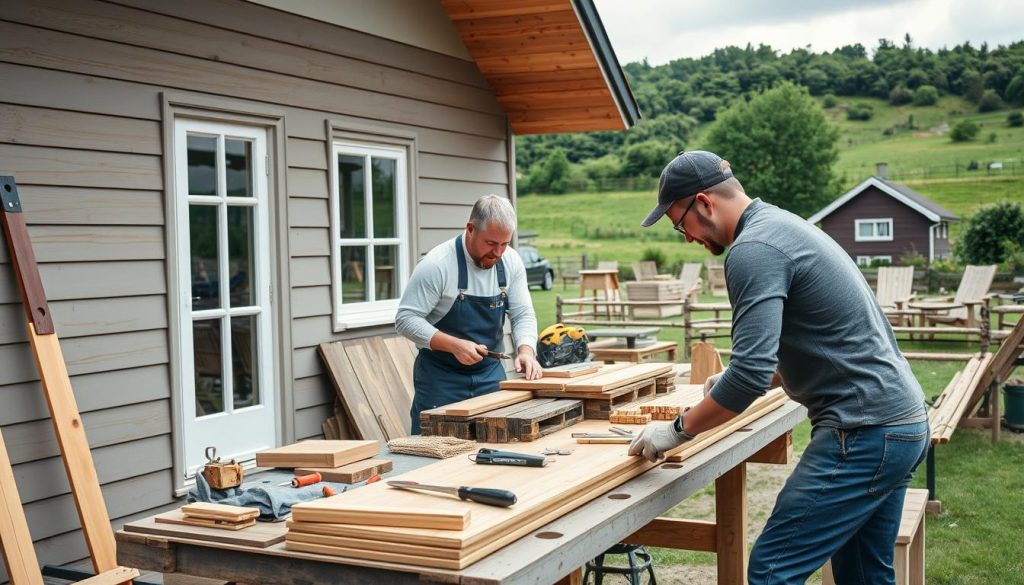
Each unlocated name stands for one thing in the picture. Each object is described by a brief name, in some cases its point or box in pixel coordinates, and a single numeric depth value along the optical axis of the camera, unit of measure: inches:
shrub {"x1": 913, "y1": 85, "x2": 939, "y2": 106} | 3848.4
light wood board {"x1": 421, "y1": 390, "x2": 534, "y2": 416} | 141.2
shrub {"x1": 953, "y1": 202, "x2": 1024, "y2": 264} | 1285.7
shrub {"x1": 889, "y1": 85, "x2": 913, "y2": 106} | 3917.3
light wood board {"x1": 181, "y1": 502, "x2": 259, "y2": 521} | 101.7
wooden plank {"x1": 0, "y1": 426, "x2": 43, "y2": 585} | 159.8
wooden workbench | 86.6
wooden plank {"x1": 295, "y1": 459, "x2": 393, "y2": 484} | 118.6
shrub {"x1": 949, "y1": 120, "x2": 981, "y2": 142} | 3214.1
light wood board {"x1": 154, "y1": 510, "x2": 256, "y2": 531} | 101.5
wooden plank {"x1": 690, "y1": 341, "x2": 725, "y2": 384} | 189.9
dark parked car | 1283.2
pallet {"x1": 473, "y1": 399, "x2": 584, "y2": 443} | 137.6
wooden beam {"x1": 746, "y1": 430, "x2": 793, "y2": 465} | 195.8
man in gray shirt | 109.5
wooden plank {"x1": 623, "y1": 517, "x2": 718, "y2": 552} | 175.3
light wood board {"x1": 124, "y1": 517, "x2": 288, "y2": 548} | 96.3
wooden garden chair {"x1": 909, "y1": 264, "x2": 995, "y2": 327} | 685.3
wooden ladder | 179.8
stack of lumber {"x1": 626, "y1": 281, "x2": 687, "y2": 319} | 862.0
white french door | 223.8
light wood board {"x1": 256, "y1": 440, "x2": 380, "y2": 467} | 124.1
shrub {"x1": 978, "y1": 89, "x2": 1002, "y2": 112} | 3708.2
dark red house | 1630.2
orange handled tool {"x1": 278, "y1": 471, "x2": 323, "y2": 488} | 117.6
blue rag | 105.0
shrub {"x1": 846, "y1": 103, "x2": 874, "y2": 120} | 3853.3
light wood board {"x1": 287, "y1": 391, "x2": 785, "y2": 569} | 87.7
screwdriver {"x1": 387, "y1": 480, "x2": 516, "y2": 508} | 96.7
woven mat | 131.3
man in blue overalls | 178.7
